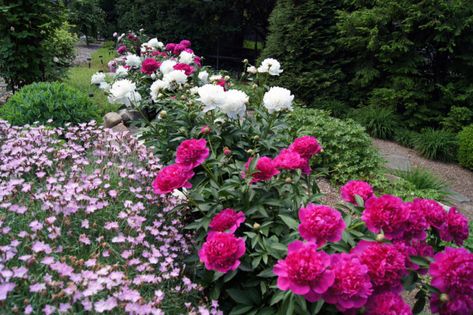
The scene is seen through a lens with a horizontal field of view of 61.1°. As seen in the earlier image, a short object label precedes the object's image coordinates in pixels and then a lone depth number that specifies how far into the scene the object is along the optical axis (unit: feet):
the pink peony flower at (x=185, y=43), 14.70
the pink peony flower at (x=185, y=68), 9.05
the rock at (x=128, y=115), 17.50
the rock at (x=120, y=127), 15.09
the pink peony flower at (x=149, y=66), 9.40
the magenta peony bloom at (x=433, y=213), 4.82
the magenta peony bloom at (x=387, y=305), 3.98
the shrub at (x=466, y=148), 17.32
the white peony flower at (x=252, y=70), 8.93
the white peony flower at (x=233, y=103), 6.31
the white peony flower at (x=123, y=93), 7.41
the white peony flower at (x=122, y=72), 12.39
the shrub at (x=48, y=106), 12.26
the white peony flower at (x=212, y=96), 6.27
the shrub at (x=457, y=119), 19.27
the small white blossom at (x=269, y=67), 8.66
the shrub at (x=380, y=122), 20.52
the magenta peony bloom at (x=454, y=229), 4.83
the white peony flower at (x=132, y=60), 12.49
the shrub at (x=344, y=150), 13.83
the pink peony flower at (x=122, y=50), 18.88
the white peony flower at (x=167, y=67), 9.23
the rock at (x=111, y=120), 16.54
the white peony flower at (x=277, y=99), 6.65
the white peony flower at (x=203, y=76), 9.94
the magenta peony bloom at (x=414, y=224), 4.57
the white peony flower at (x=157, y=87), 7.91
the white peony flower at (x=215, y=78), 8.87
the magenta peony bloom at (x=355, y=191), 5.38
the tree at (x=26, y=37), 16.60
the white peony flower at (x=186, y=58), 10.67
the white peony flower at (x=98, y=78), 10.40
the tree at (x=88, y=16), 51.31
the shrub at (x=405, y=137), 19.80
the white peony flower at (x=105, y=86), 9.63
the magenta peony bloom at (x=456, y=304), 4.19
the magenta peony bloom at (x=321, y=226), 4.35
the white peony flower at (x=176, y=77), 8.09
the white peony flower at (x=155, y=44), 15.79
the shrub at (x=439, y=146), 18.35
